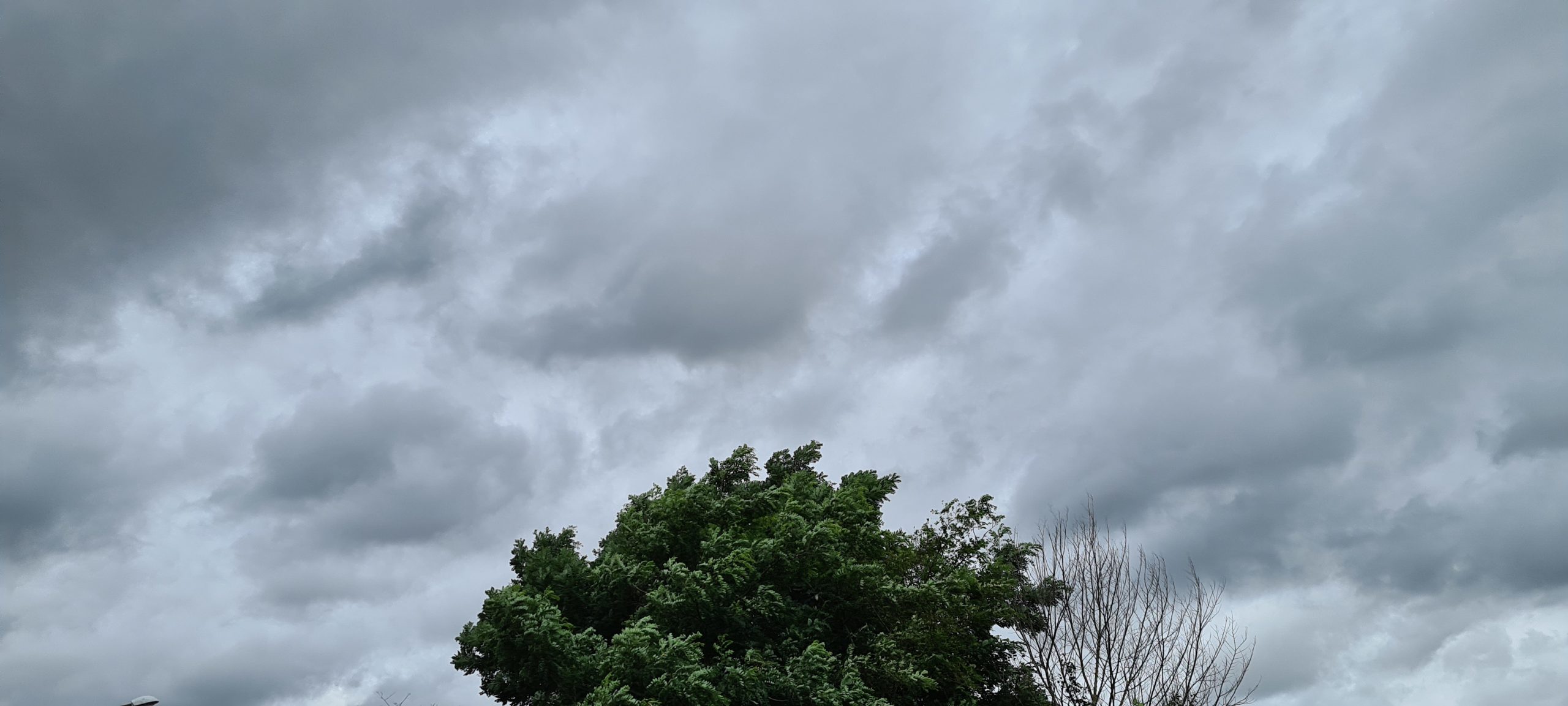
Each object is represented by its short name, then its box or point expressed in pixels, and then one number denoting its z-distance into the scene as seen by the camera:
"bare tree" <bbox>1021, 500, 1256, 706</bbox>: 24.17
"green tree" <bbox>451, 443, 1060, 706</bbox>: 19.45
